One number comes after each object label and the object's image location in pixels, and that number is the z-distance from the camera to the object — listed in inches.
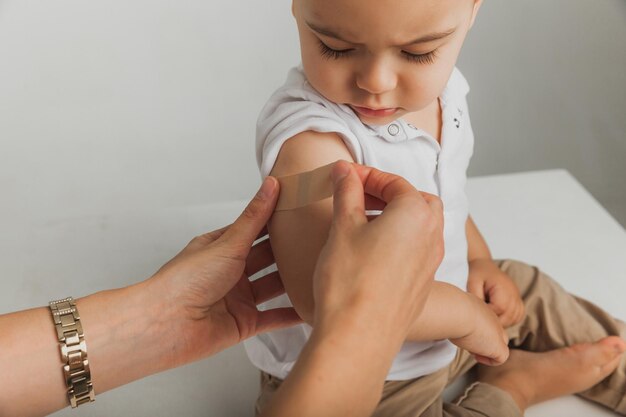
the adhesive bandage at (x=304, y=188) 28.4
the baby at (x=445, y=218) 28.2
